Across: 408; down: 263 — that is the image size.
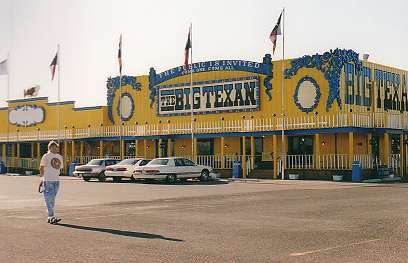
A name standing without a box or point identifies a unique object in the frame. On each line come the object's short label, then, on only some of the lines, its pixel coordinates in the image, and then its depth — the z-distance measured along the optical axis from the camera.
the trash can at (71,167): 45.84
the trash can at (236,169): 37.81
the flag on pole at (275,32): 36.39
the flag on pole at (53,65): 49.15
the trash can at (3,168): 52.12
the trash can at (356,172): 33.03
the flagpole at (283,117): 35.22
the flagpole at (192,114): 39.91
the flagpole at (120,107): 45.41
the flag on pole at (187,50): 41.16
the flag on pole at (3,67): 54.33
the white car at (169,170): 31.22
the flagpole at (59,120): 49.51
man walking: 13.54
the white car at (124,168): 33.41
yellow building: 36.25
